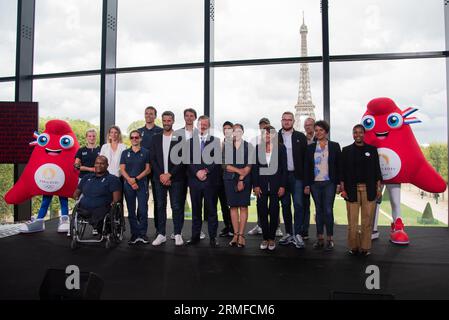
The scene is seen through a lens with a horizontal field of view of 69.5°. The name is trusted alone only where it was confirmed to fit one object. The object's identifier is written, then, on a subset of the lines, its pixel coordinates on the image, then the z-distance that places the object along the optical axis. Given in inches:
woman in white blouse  135.0
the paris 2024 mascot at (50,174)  148.1
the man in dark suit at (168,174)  121.6
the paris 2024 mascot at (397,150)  126.1
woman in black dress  118.3
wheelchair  119.5
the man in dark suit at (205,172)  121.0
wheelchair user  122.1
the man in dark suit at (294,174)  119.6
